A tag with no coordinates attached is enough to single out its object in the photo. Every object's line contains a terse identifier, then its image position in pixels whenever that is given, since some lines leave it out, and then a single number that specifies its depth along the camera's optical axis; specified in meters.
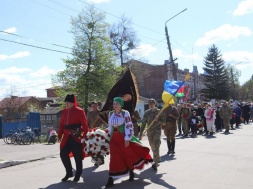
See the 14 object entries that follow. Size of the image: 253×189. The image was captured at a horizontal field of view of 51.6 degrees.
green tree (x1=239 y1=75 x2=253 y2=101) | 58.66
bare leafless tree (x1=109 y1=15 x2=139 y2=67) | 36.80
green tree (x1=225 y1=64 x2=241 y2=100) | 51.79
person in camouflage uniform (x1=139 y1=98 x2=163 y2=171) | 6.53
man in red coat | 5.59
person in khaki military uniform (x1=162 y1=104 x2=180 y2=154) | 8.47
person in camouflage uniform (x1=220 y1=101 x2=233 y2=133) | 15.22
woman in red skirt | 5.16
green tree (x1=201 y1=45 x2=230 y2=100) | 48.05
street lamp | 19.32
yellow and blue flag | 7.59
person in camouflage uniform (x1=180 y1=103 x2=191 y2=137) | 13.89
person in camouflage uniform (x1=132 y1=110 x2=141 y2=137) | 7.61
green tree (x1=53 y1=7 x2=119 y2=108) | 26.34
